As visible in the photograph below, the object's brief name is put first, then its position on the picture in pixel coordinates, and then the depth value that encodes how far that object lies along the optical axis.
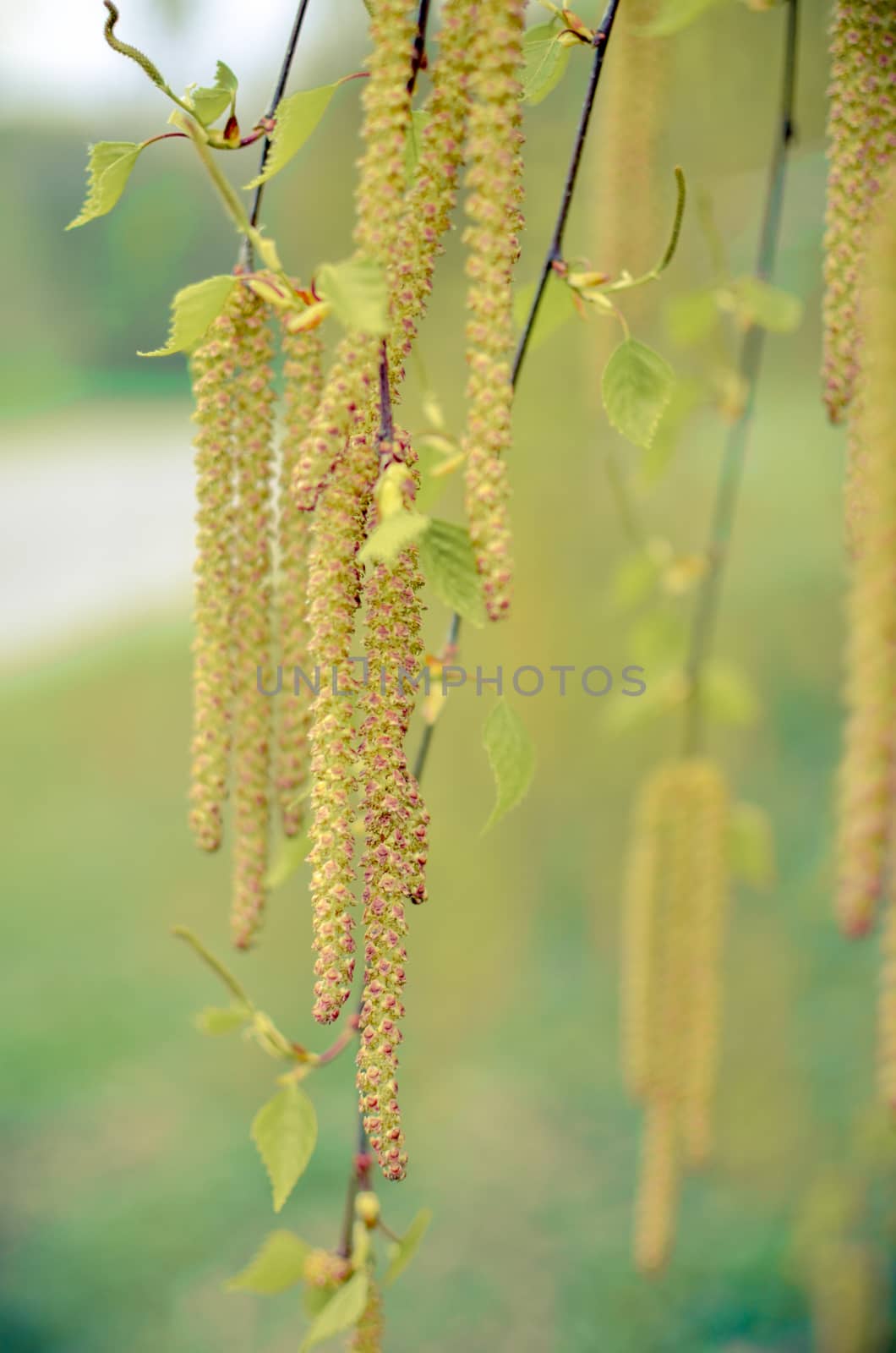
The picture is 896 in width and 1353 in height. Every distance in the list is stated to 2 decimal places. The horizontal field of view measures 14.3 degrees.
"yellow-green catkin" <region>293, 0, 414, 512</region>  0.28
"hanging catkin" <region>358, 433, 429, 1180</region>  0.29
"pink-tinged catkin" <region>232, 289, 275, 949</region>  0.31
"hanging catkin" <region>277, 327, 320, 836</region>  0.31
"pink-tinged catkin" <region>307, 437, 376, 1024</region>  0.29
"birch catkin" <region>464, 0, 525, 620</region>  0.28
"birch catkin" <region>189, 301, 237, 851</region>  0.31
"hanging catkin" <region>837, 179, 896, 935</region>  0.31
